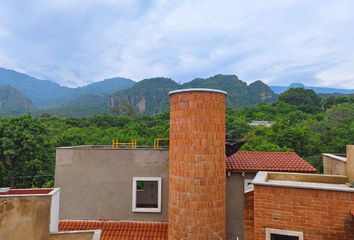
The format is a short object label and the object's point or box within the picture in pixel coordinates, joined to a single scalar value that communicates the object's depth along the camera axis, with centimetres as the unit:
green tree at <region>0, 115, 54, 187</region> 2320
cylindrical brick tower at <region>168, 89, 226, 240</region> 797
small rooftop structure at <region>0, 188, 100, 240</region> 638
